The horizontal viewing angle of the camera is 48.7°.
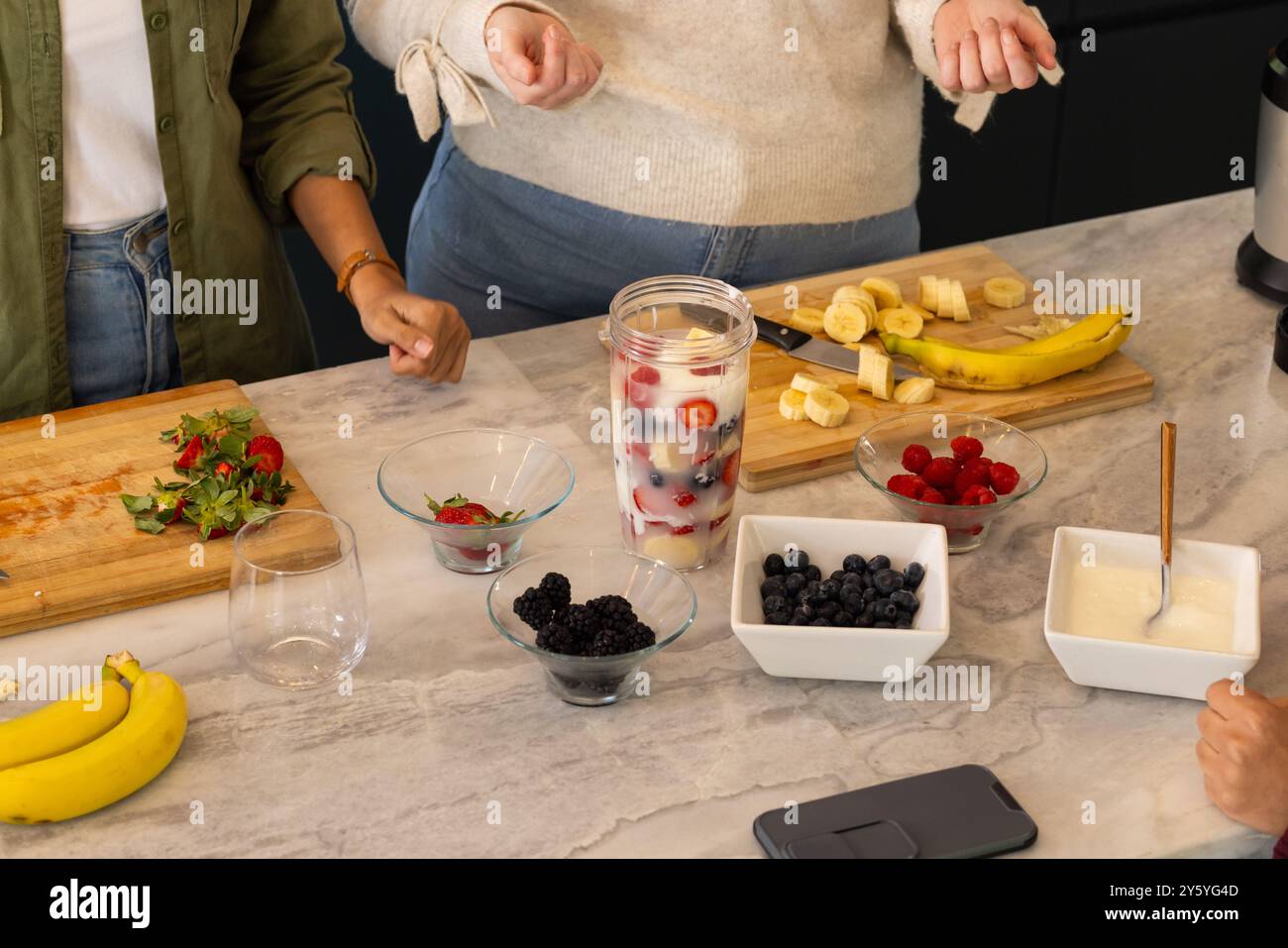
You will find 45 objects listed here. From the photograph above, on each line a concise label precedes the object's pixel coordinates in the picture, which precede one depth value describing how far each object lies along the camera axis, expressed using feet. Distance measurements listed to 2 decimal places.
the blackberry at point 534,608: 4.37
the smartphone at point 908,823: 3.84
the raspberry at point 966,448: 5.21
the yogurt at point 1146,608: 4.50
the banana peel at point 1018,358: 5.89
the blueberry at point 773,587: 4.54
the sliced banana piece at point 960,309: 6.37
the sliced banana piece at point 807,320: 6.35
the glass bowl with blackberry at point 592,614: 4.21
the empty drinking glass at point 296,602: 4.26
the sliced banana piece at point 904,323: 6.20
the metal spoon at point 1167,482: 4.64
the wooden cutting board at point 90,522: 4.71
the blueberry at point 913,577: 4.59
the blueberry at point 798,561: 4.71
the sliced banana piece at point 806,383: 5.75
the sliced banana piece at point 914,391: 5.83
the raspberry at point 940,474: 5.07
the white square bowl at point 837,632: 4.31
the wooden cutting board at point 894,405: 5.51
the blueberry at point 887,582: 4.52
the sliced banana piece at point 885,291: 6.43
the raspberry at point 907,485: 5.04
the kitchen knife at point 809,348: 6.01
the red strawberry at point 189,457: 5.23
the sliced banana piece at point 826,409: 5.62
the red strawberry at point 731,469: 4.82
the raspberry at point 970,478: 5.06
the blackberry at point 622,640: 4.19
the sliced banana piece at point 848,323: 6.23
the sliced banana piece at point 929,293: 6.45
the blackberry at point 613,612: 4.25
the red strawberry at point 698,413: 4.61
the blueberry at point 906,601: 4.47
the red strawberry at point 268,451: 5.23
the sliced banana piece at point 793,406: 5.69
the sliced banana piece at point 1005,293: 6.50
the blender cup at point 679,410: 4.61
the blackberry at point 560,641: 4.22
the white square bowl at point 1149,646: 4.29
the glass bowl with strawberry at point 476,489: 4.89
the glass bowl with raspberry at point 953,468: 4.99
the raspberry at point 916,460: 5.17
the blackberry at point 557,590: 4.42
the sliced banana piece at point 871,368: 5.88
